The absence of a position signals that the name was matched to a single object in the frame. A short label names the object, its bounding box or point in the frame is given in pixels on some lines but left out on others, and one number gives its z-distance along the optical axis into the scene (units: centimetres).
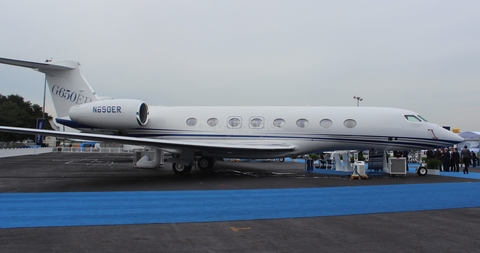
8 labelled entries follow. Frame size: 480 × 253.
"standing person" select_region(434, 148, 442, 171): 2510
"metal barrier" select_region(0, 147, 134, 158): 3367
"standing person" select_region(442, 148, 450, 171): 2142
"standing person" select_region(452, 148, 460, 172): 2120
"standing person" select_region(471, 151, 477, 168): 2718
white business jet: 1572
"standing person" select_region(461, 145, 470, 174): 1924
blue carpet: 695
